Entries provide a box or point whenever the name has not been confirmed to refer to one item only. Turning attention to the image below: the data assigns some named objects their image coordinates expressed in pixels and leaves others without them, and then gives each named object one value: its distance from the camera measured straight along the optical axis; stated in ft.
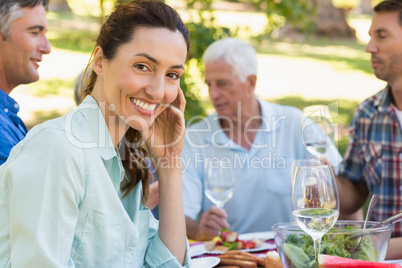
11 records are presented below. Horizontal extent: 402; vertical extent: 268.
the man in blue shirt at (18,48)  10.11
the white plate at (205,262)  7.83
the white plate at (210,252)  8.82
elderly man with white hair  12.84
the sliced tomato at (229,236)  9.02
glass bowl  6.64
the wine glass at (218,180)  9.65
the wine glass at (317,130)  10.34
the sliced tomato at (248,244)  8.96
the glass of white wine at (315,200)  6.26
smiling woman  5.82
